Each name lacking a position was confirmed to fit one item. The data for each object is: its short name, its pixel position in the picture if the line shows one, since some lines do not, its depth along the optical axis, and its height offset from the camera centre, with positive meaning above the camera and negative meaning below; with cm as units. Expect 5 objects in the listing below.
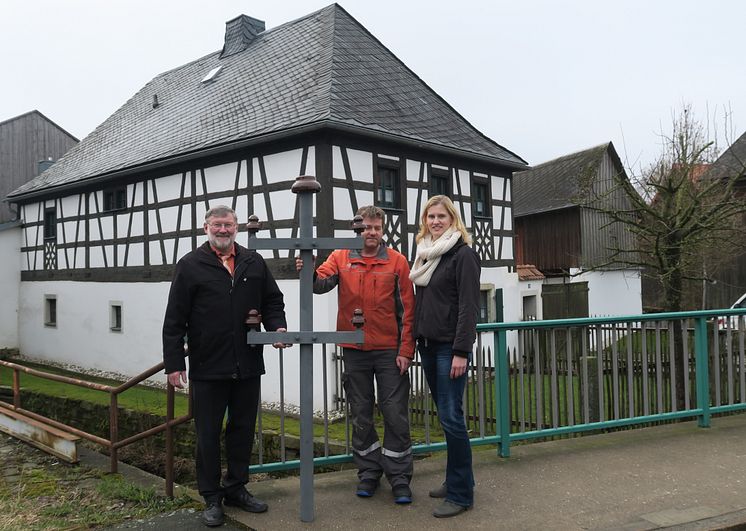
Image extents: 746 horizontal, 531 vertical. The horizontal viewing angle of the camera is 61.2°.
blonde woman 341 -29
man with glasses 342 -38
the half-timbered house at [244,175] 1160 +222
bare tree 864 +78
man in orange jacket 367 -37
